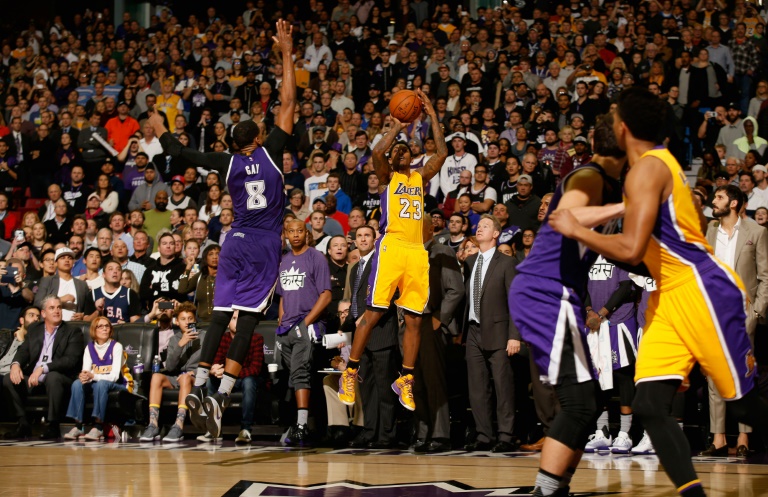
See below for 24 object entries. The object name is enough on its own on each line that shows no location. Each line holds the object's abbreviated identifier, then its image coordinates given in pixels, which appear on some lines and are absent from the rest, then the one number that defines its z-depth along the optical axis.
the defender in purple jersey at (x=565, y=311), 9.03
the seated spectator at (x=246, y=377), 18.09
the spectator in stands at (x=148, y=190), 29.48
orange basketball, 16.58
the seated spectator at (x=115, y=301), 22.56
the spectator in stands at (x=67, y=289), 22.52
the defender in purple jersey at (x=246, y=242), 14.82
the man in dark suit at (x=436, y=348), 17.42
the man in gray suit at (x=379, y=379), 17.83
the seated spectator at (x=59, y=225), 28.17
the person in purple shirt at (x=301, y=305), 18.44
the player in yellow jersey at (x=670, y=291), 8.49
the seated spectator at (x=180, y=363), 19.00
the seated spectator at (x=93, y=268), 23.64
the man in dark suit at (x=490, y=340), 17.08
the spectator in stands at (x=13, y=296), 23.50
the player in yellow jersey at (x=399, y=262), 16.62
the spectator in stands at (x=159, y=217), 27.83
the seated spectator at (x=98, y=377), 19.36
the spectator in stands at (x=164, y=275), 23.05
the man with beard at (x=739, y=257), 16.20
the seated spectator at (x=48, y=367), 19.90
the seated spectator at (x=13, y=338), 21.56
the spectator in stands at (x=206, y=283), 21.03
